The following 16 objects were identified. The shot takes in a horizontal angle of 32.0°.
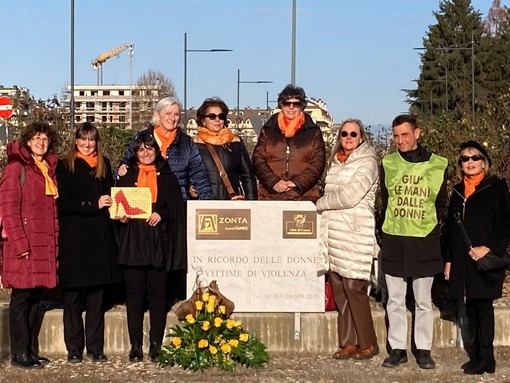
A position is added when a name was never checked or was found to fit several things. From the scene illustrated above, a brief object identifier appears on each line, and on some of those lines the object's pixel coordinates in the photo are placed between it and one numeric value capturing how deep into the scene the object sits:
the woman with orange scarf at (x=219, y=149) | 8.34
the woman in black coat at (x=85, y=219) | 7.58
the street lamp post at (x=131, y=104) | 78.79
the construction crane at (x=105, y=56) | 154.05
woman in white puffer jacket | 7.59
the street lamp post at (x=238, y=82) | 46.64
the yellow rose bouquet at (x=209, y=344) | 7.57
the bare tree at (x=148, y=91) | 69.91
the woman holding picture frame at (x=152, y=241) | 7.58
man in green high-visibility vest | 7.38
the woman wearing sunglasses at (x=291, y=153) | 8.14
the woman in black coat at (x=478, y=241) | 7.29
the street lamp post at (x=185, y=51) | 34.37
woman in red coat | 7.32
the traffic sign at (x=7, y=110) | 12.38
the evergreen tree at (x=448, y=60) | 61.41
